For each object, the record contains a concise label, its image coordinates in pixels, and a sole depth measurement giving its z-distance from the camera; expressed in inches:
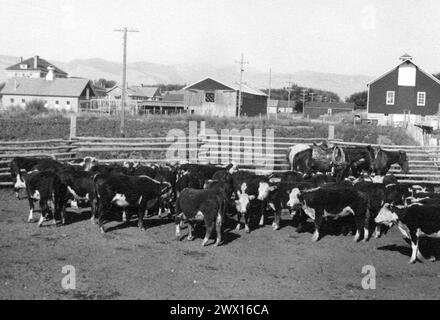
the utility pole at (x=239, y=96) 2117.4
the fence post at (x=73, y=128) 783.2
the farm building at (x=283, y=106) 3953.7
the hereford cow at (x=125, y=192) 454.9
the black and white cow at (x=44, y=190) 460.8
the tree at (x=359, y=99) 4047.7
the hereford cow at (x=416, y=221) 379.2
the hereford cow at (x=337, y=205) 442.6
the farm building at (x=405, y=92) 2006.6
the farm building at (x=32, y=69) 4087.1
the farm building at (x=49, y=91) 2704.2
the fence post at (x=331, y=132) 821.7
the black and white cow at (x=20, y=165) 587.2
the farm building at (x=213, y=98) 2177.7
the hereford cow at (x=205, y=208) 415.2
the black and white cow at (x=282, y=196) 475.8
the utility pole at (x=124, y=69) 1339.7
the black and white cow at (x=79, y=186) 486.4
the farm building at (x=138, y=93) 3016.7
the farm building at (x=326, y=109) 3499.0
